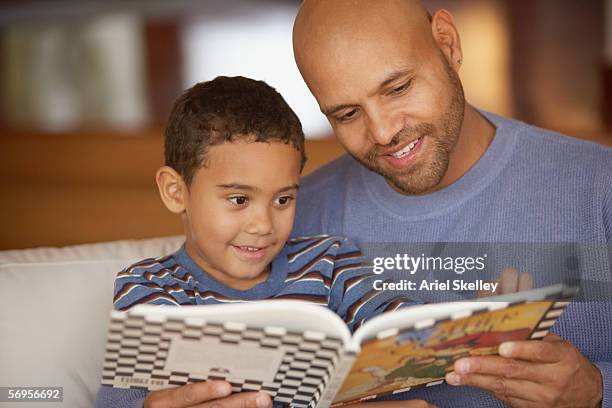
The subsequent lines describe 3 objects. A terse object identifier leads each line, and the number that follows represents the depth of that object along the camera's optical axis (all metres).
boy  1.89
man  1.95
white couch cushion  2.02
